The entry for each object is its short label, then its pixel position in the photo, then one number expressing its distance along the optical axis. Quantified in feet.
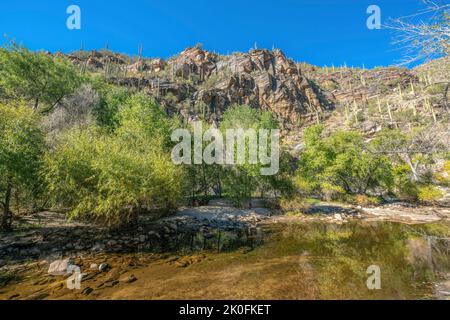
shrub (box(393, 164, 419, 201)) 88.53
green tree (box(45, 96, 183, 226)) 43.57
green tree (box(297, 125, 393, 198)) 86.94
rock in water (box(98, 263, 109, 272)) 30.84
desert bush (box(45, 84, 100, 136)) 78.79
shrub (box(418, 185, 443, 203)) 84.64
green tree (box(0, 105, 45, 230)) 39.14
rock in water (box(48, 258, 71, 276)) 29.58
